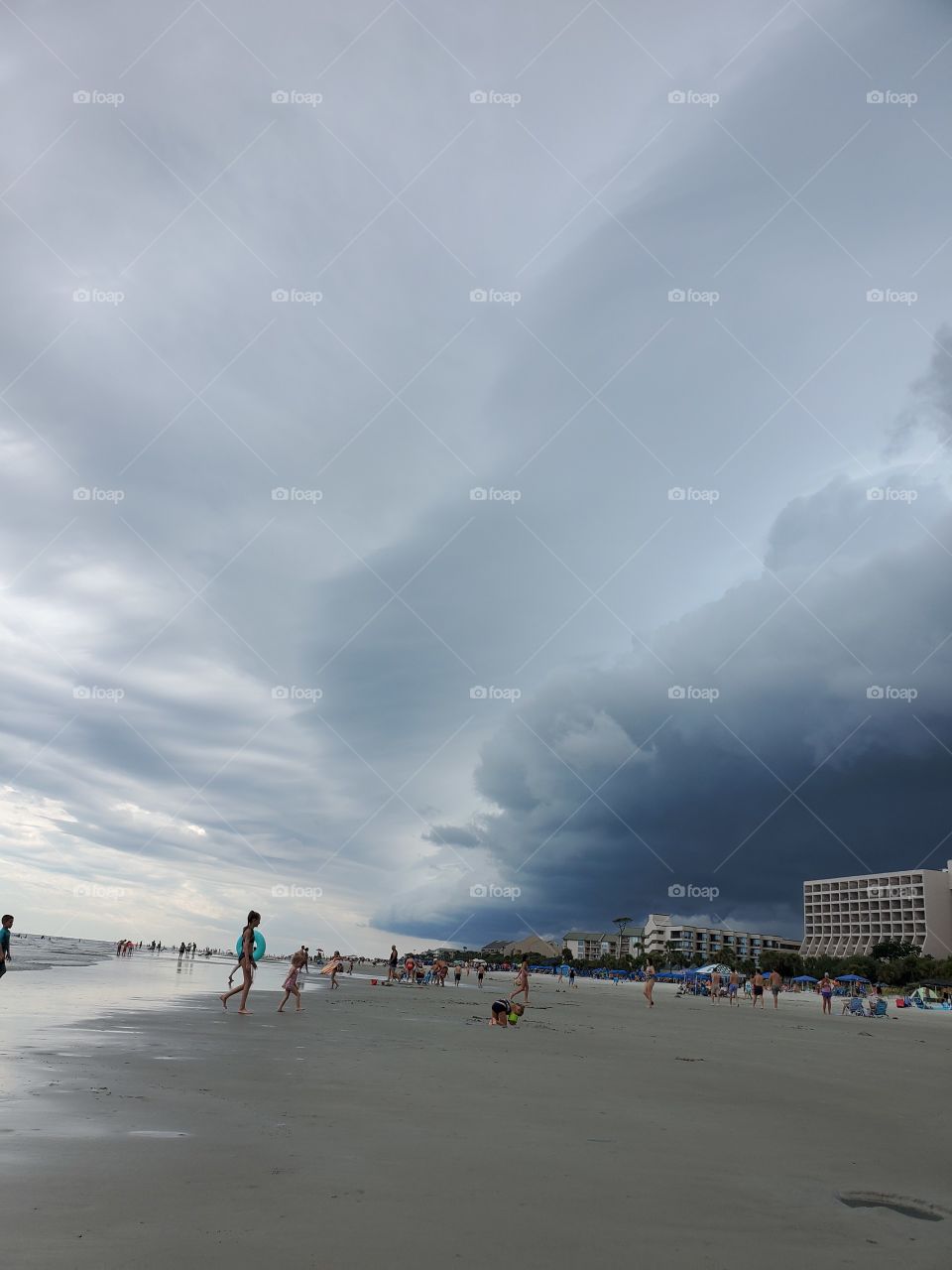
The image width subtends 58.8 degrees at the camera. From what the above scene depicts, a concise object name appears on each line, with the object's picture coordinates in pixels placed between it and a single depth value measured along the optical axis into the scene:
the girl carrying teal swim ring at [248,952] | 18.08
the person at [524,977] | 25.41
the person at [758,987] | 45.03
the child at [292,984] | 20.48
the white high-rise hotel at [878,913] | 161.25
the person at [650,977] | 33.42
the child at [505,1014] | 19.34
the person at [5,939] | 17.02
